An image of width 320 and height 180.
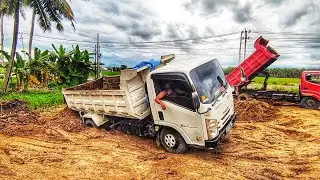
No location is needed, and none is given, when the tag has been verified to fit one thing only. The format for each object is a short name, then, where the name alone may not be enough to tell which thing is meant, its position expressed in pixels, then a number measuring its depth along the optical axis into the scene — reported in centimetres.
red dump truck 926
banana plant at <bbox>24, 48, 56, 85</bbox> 1395
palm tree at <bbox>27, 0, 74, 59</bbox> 1255
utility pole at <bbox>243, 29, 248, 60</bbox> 2182
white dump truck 440
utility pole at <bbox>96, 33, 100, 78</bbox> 1728
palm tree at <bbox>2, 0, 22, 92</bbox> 1228
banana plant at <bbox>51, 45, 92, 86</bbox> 1451
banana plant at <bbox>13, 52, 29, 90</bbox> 1340
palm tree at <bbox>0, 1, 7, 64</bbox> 2368
